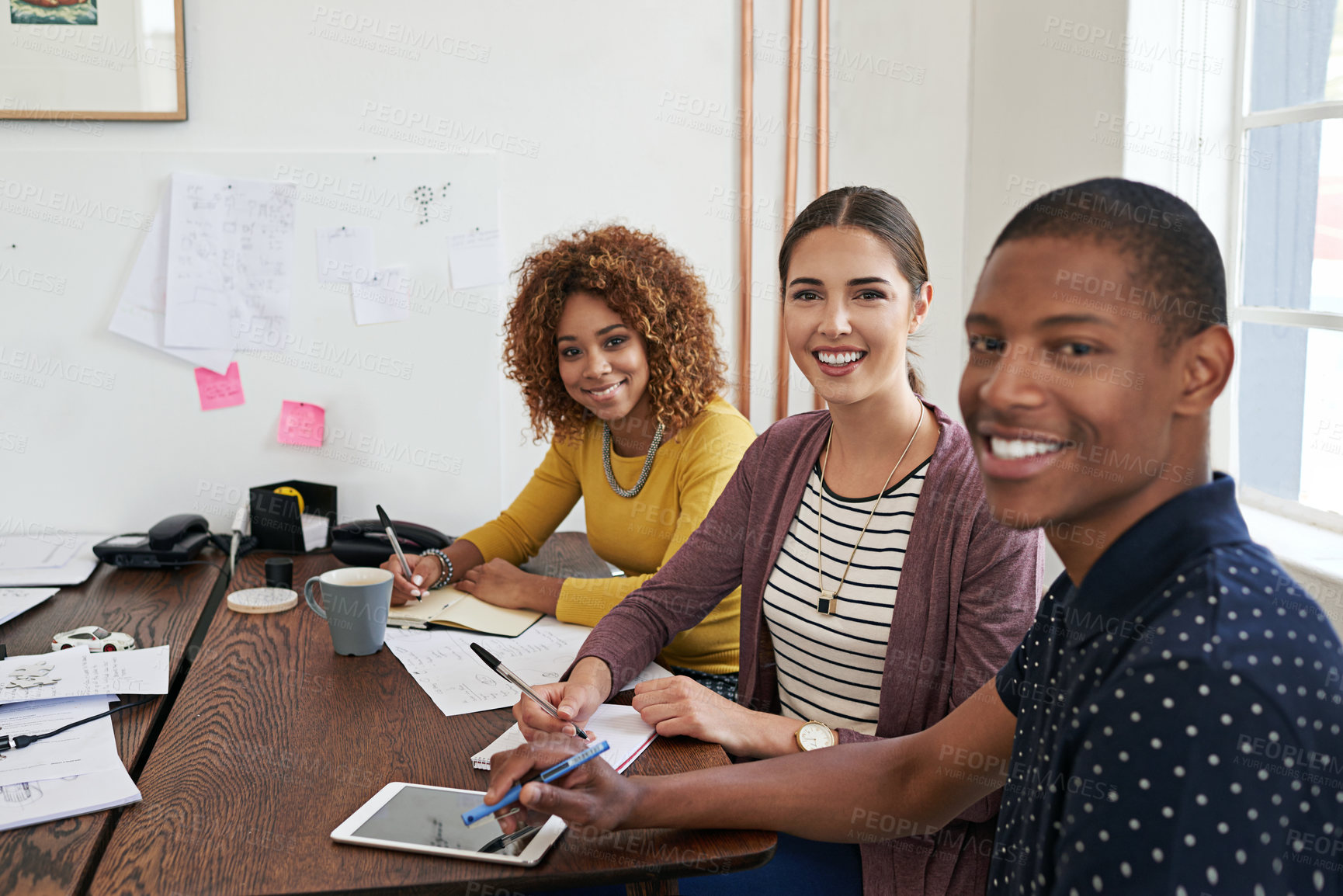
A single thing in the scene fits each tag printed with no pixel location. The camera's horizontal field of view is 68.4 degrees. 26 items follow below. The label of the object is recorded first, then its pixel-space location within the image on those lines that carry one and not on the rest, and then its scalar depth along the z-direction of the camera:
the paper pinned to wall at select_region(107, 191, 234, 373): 2.19
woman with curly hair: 1.70
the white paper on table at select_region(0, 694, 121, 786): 1.04
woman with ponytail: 1.16
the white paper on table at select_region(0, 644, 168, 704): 1.23
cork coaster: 1.62
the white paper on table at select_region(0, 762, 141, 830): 0.94
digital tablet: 0.88
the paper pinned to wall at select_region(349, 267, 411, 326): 2.28
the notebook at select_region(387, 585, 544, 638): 1.55
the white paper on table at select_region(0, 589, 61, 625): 1.59
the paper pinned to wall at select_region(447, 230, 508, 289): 2.30
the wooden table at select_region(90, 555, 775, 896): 0.86
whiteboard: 2.17
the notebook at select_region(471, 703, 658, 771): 1.07
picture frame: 2.12
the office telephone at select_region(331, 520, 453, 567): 1.91
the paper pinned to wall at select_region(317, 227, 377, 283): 2.25
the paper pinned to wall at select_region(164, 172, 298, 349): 2.19
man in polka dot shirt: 0.56
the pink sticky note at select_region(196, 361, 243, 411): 2.25
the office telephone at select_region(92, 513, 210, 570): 1.95
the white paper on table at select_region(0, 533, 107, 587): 1.82
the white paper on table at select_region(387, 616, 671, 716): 1.26
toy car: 1.43
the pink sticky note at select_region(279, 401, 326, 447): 2.29
